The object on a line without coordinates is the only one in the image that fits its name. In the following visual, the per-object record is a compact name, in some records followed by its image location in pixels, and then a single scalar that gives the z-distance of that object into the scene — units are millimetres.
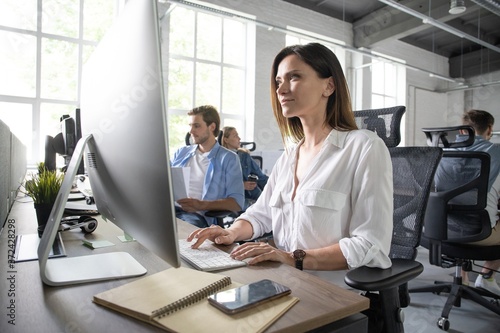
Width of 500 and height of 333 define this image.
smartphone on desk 609
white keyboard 857
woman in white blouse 1056
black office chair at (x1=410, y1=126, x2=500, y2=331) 2125
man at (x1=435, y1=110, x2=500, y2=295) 2305
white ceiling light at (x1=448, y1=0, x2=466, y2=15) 4801
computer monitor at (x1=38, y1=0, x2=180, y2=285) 541
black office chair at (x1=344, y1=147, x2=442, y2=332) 920
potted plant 1104
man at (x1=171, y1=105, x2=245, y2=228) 2344
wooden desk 577
